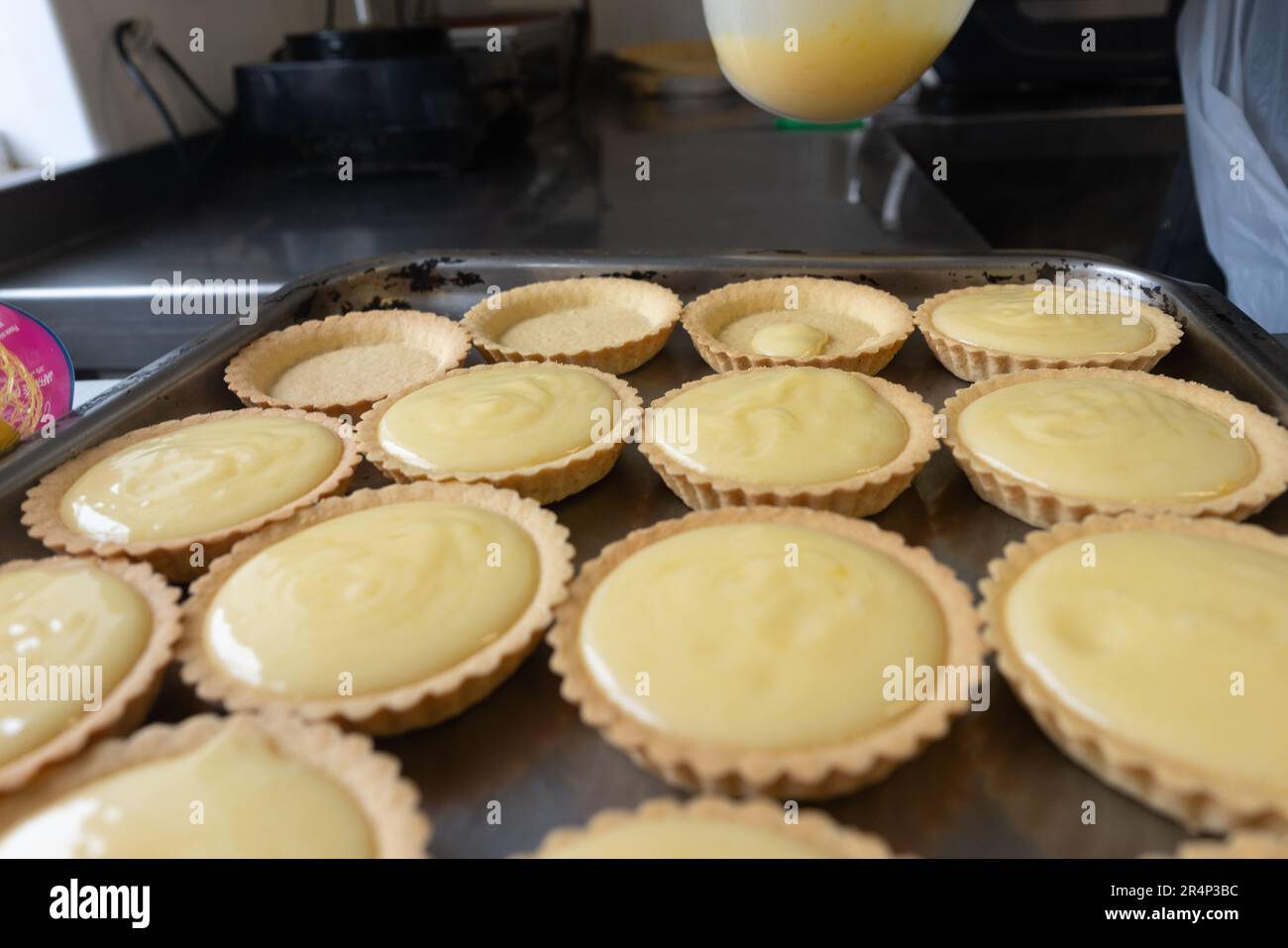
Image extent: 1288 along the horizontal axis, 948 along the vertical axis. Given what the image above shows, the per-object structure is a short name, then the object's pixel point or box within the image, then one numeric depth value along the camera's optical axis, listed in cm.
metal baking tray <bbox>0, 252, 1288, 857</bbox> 15
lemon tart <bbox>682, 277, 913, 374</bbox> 28
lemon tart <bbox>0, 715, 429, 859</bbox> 13
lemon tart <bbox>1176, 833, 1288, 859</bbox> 12
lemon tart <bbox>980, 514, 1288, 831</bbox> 14
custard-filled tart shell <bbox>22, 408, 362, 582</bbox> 20
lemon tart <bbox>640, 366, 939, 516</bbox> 21
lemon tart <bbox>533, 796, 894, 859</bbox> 12
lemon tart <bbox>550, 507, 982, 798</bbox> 14
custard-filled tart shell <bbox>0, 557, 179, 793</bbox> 14
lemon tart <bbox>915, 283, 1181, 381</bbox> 26
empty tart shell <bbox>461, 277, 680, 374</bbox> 28
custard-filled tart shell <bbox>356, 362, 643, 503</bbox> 22
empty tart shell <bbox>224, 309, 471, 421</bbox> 27
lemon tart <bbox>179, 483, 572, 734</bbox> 16
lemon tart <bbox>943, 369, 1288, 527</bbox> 20
